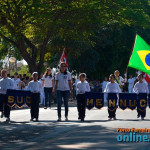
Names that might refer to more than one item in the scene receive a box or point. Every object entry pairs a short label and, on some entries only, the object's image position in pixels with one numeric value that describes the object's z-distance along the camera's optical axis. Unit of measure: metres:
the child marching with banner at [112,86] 18.31
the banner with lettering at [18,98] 18.20
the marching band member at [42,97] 30.08
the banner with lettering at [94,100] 18.48
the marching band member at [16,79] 29.17
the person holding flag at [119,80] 25.56
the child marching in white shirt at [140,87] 18.25
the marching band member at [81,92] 17.81
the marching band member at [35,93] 18.14
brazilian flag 20.33
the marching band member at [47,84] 25.91
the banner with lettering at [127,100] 18.80
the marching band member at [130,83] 35.12
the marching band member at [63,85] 17.44
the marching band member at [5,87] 17.92
